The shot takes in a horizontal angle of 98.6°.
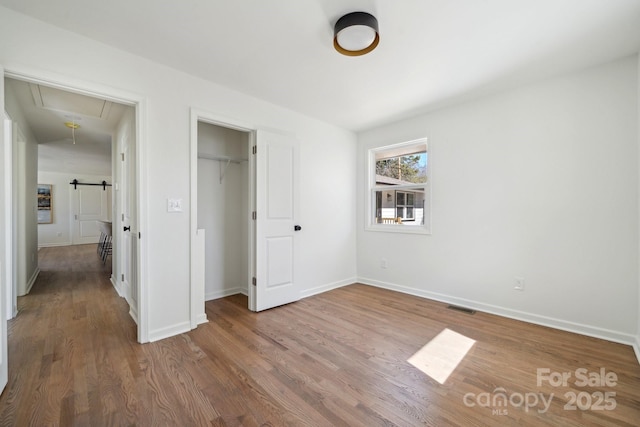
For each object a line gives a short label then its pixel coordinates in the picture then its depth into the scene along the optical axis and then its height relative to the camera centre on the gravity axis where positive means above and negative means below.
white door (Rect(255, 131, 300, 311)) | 3.14 -0.13
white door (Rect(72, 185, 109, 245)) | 8.66 -0.14
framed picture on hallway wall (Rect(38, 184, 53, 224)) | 8.11 +0.07
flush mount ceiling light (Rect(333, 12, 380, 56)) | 1.79 +1.19
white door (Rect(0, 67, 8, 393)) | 1.60 -0.41
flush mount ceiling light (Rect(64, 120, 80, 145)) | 3.94 +1.20
